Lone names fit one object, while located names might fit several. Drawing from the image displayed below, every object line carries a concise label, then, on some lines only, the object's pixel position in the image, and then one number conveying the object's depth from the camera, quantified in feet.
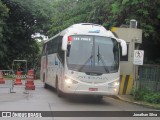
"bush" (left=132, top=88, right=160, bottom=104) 58.39
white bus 55.88
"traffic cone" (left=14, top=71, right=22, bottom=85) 92.55
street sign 61.98
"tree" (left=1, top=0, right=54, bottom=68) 162.30
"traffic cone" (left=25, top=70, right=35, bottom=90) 75.29
